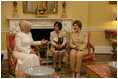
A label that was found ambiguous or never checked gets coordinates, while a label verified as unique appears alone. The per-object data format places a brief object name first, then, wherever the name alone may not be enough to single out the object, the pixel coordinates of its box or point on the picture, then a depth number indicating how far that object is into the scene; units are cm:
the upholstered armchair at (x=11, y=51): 377
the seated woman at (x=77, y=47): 405
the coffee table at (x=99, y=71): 256
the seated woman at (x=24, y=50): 364
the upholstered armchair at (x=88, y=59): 407
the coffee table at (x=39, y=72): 223
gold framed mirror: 591
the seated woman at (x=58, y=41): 446
